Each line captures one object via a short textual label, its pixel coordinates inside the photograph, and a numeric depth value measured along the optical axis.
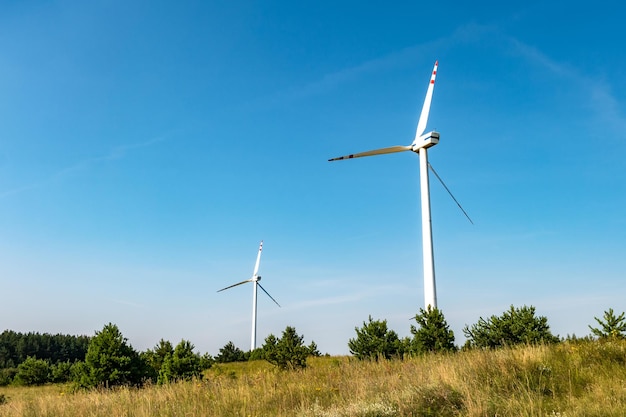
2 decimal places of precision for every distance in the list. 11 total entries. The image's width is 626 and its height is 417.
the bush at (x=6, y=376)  41.16
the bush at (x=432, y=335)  21.64
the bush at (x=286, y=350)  25.41
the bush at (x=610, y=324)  19.64
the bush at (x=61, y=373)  39.55
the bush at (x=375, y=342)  23.19
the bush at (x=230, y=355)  48.31
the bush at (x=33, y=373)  38.91
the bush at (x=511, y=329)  22.08
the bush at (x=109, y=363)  22.34
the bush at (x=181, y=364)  22.95
